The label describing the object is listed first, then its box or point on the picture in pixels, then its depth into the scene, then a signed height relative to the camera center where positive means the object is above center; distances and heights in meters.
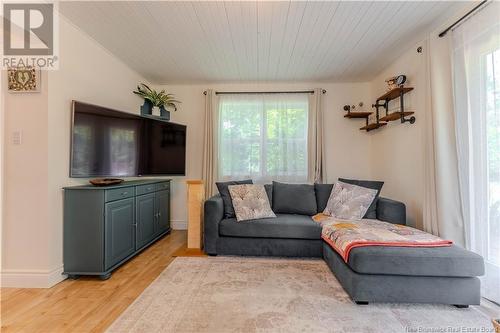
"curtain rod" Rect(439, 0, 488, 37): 1.84 +1.26
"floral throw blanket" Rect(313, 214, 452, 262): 1.90 -0.60
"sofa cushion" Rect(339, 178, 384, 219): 2.87 -0.24
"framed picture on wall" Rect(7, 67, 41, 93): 2.07 +0.80
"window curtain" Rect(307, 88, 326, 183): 3.70 +0.44
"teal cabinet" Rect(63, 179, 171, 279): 2.18 -0.58
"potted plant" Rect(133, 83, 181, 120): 3.54 +1.09
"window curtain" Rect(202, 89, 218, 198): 3.79 +0.19
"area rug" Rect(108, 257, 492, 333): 1.55 -1.04
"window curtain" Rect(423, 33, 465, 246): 2.09 +0.17
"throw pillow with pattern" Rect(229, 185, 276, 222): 2.83 -0.42
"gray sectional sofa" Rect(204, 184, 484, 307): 1.72 -0.81
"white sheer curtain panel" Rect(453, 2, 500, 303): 1.78 +0.30
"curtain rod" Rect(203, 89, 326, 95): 3.80 +1.26
